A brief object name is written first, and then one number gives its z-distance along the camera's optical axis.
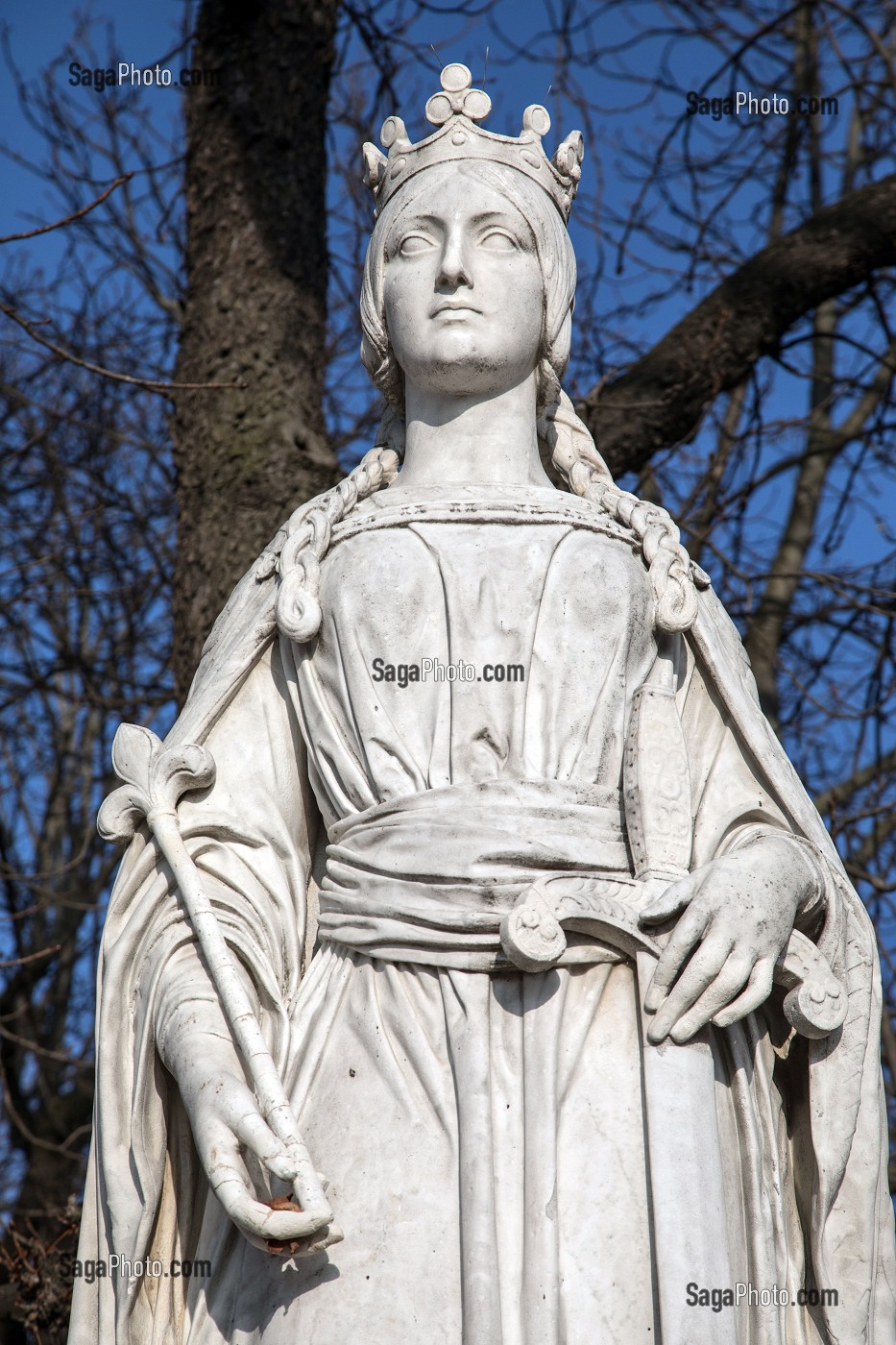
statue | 8.61
